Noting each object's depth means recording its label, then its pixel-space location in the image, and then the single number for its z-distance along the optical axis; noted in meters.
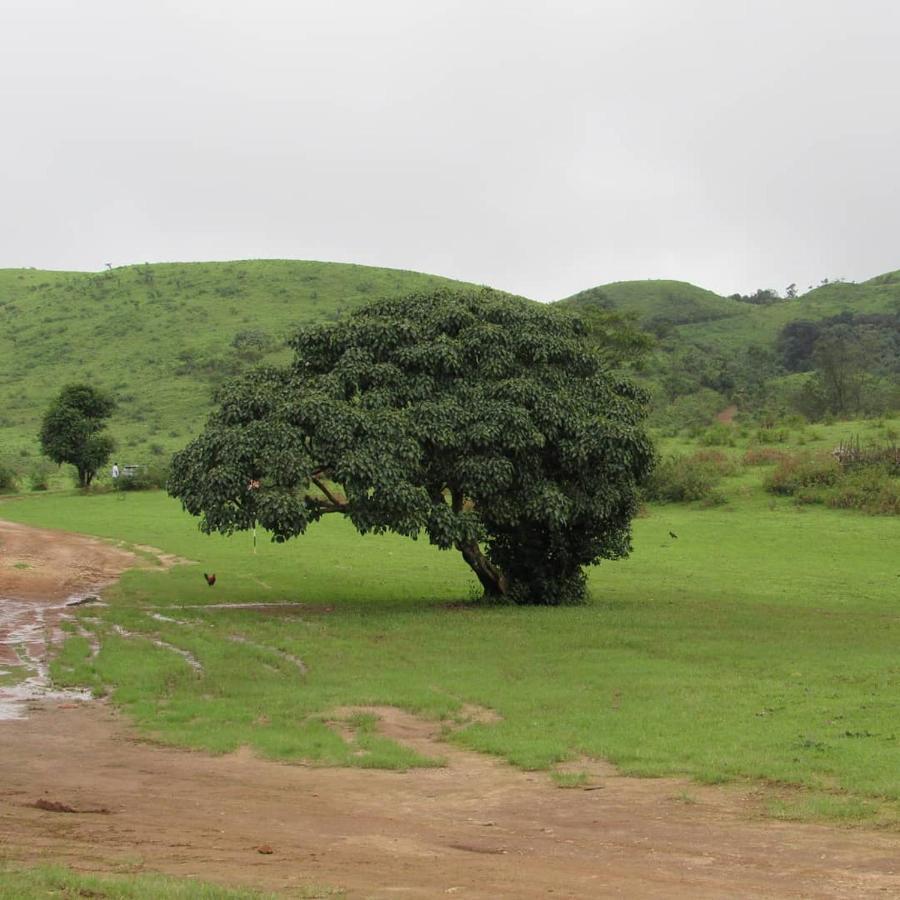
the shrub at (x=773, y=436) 58.59
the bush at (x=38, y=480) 65.76
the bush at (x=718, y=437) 60.16
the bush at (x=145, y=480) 61.94
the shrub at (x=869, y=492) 44.28
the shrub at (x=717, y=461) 52.38
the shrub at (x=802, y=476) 48.12
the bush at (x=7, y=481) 63.91
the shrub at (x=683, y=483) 49.50
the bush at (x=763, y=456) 53.06
